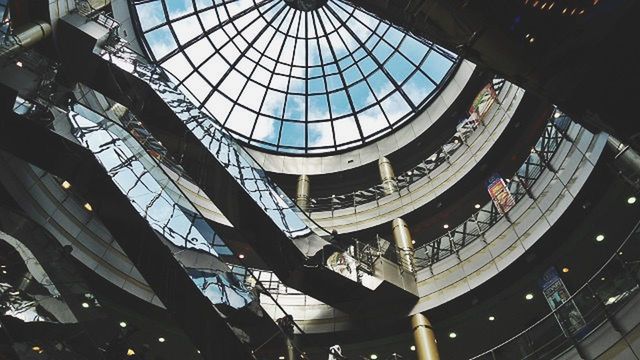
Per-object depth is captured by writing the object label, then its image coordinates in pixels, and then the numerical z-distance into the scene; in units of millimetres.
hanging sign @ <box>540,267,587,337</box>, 12844
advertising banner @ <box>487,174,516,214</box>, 18172
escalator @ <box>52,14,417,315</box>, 12008
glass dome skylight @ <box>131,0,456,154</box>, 25656
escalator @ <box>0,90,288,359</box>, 8844
